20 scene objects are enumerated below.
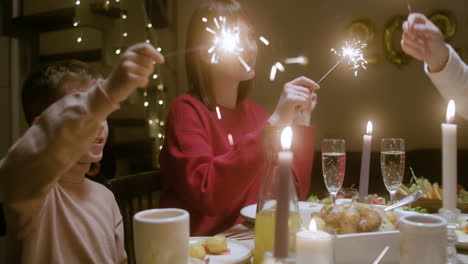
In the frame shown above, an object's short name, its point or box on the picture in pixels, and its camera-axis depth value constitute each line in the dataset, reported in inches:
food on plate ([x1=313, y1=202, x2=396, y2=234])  35.5
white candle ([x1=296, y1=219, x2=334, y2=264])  27.2
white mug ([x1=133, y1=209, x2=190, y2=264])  26.5
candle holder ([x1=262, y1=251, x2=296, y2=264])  19.7
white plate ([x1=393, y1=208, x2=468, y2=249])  38.5
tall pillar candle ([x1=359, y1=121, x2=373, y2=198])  48.7
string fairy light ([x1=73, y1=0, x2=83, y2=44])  102.1
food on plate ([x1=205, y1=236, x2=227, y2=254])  36.2
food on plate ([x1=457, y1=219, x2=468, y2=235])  42.3
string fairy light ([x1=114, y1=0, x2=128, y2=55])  126.2
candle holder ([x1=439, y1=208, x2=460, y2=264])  29.1
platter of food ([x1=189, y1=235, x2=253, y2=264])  34.2
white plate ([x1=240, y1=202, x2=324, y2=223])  45.3
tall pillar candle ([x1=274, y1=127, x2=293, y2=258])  19.4
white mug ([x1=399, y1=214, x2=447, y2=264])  27.3
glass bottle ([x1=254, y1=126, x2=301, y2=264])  33.8
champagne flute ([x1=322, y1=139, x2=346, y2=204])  51.6
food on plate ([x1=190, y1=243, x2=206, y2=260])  34.4
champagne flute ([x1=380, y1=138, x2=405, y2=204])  54.5
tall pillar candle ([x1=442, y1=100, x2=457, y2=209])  27.6
